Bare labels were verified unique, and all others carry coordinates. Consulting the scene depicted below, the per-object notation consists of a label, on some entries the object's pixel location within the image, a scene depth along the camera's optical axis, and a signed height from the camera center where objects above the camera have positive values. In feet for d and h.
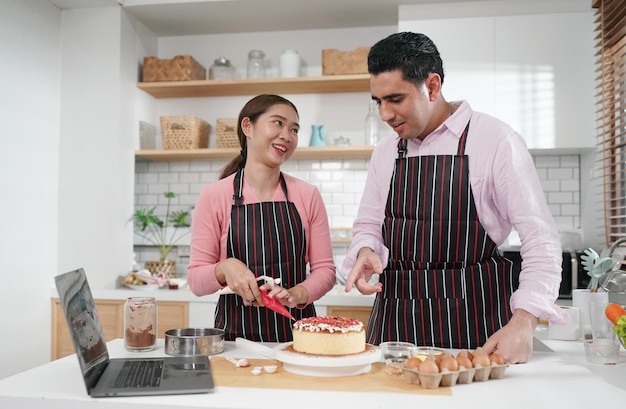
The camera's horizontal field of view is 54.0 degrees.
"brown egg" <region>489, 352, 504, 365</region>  5.05 -1.21
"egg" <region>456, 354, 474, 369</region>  4.91 -1.20
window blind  11.30 +2.09
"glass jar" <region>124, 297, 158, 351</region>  6.23 -1.17
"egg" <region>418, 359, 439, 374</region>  4.76 -1.21
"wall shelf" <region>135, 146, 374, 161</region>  13.74 +1.33
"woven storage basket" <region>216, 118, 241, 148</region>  14.26 +1.80
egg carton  4.78 -1.31
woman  7.68 -0.24
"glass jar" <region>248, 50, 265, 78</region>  14.42 +3.48
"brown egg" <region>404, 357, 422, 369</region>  4.90 -1.22
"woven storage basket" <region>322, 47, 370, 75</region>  13.75 +3.38
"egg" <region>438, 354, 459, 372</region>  4.82 -1.20
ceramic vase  14.23 +1.74
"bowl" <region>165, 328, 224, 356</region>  6.08 -1.34
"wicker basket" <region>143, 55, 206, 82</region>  14.40 +3.32
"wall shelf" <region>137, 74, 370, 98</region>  13.82 +2.91
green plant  14.89 -0.53
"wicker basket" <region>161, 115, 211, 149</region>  14.38 +1.84
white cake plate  5.16 -1.29
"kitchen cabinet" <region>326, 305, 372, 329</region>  12.14 -1.99
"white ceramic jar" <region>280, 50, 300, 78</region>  14.30 +3.44
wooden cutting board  4.81 -1.40
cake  5.41 -1.13
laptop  4.69 -1.37
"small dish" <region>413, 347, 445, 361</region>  5.25 -1.25
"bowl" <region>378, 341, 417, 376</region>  5.39 -1.28
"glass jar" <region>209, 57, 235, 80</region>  14.61 +3.35
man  6.47 +0.00
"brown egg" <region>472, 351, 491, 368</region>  4.98 -1.20
